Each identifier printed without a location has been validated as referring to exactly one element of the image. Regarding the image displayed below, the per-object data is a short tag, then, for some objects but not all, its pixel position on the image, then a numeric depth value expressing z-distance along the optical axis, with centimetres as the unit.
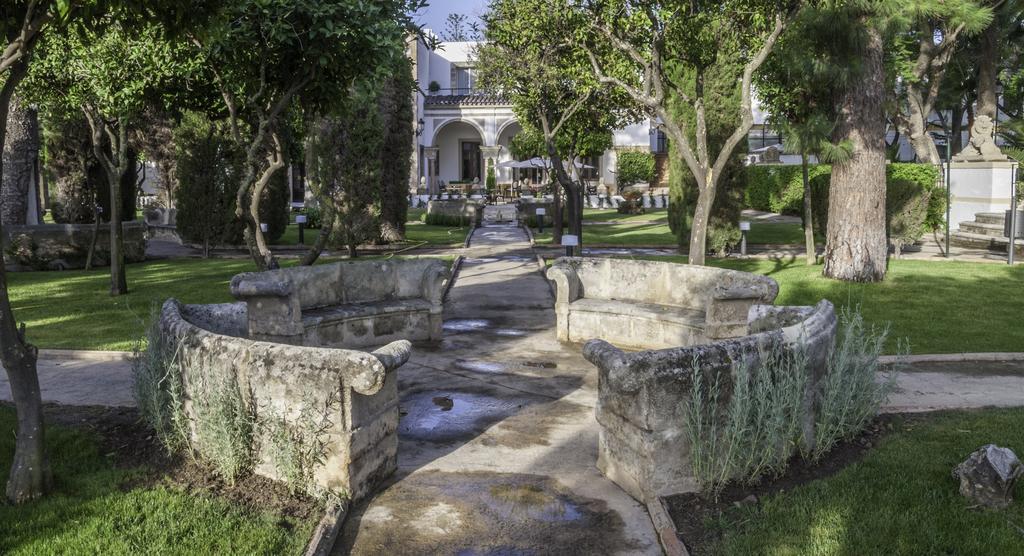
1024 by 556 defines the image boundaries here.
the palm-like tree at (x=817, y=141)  1229
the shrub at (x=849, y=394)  500
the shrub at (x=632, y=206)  3284
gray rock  419
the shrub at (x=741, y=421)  440
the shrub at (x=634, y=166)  4028
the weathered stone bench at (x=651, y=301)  723
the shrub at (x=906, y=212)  1681
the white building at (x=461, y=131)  4238
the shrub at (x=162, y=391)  498
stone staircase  1812
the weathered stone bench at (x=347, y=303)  725
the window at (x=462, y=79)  4952
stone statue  2208
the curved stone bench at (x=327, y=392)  434
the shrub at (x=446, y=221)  2600
